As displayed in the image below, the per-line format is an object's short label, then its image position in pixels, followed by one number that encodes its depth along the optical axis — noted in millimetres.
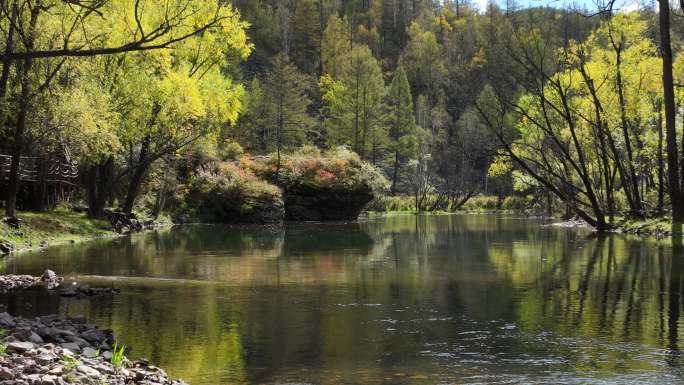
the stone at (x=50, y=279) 16244
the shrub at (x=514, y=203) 87188
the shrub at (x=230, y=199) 48938
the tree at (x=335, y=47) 110562
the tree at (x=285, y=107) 73812
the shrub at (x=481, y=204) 88188
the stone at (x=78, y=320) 10873
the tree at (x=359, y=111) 85812
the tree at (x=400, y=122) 92688
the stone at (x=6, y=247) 23005
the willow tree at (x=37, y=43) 24734
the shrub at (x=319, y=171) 53031
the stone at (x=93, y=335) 9875
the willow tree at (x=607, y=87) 33719
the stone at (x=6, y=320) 9780
